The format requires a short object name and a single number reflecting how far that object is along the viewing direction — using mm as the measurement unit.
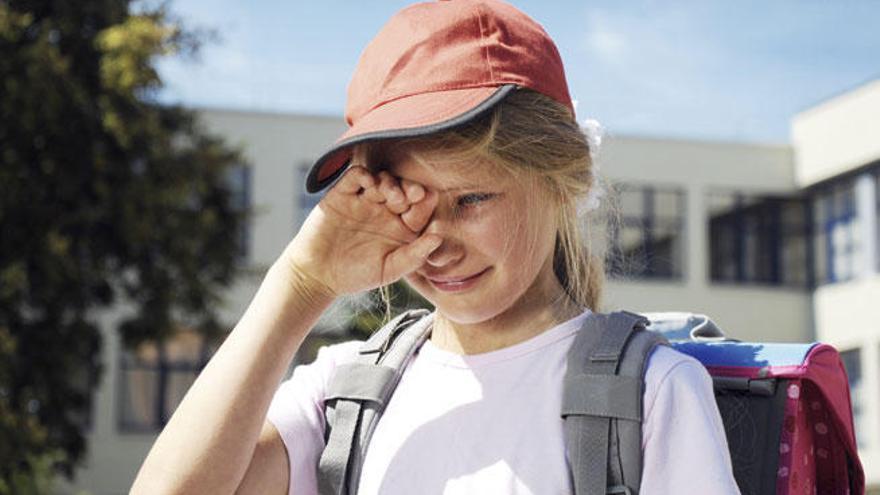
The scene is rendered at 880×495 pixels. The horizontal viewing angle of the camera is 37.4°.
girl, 1740
